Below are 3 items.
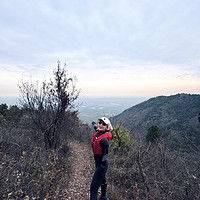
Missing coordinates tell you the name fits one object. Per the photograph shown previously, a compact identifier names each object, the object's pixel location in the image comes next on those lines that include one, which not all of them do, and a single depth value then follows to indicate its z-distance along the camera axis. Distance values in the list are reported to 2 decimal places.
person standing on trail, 2.88
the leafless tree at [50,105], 5.54
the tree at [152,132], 15.91
